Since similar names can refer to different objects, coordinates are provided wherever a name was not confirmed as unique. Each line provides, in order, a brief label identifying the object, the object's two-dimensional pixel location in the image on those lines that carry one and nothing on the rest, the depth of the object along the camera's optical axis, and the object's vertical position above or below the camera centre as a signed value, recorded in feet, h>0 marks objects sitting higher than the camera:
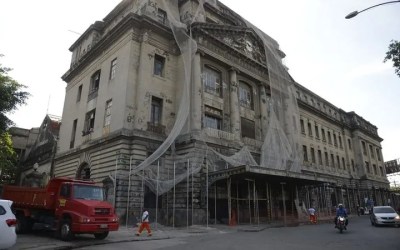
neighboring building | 106.97 +27.69
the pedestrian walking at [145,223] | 48.61 -1.53
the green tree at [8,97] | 67.36 +24.93
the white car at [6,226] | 27.37 -1.15
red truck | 40.11 +0.48
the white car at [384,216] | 63.62 -0.53
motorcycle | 53.78 -1.62
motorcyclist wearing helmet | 55.26 +0.23
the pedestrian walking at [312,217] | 81.66 -0.94
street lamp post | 37.34 +23.11
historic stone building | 70.68 +26.18
